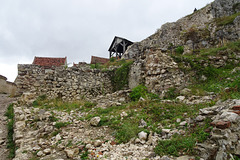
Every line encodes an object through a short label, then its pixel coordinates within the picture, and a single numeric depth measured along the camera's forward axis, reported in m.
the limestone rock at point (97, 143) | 3.07
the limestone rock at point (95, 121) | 4.18
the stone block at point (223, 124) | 2.31
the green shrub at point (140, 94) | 6.69
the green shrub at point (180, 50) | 10.76
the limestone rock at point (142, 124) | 3.72
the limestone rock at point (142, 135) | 3.08
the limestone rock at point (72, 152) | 2.79
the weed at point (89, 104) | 6.50
